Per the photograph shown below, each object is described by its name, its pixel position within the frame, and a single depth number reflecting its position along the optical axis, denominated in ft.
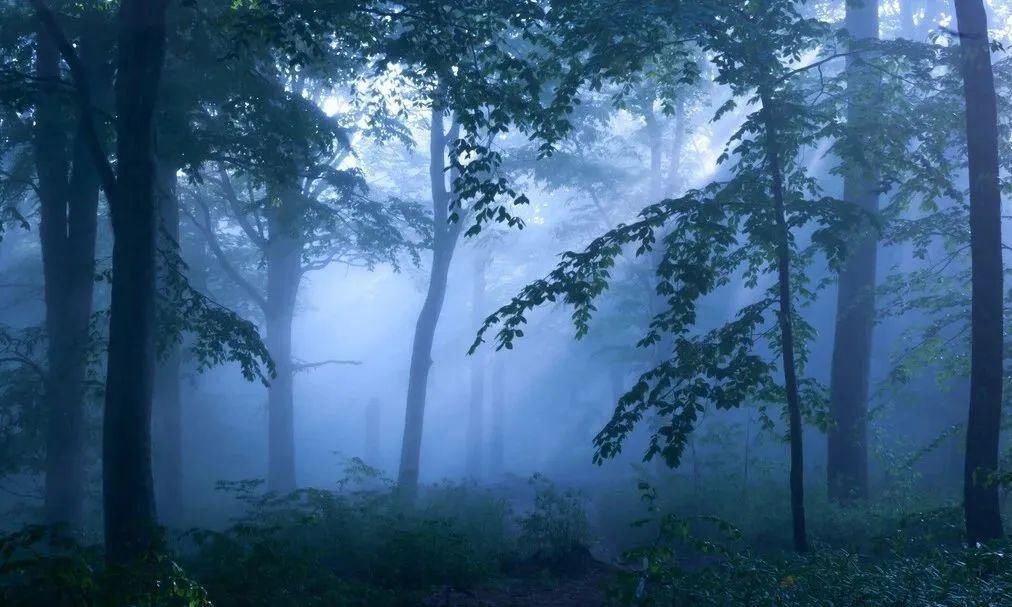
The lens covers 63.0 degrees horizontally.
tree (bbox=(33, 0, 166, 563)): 30.99
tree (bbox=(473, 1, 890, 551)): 30.45
